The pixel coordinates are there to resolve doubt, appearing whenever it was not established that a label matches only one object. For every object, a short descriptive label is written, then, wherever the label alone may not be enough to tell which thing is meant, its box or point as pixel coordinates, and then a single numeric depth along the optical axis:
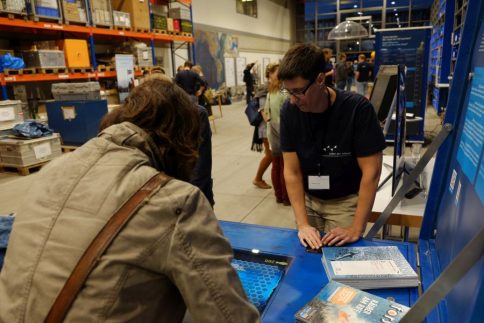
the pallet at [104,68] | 7.23
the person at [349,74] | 12.07
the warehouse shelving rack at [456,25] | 8.22
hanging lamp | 8.04
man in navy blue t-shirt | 1.61
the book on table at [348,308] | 1.02
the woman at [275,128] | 3.60
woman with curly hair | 0.72
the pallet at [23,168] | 5.05
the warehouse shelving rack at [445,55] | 8.86
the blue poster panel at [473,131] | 1.03
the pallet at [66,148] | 6.21
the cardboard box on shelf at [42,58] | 5.89
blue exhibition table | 1.13
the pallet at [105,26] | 7.08
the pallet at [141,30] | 7.97
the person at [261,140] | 4.22
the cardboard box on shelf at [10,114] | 5.16
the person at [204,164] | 2.35
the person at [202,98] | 7.16
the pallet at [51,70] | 5.98
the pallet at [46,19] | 5.72
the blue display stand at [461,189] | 0.92
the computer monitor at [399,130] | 1.79
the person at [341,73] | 11.33
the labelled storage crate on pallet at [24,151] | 4.98
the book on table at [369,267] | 1.20
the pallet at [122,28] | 7.41
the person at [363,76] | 9.83
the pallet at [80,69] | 6.54
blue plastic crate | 6.00
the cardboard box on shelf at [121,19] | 7.30
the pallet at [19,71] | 5.41
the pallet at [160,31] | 8.63
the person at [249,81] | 11.86
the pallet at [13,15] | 5.37
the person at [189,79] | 6.75
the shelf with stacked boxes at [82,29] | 5.47
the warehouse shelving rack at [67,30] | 5.46
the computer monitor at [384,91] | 2.48
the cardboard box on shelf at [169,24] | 9.16
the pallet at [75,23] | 6.34
